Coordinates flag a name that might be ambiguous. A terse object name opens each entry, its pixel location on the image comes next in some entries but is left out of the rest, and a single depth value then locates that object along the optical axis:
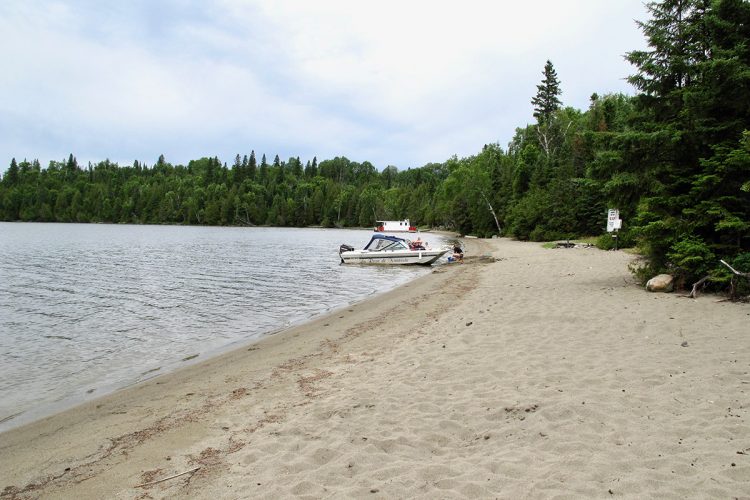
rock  13.23
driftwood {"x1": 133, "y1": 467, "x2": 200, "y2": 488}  4.61
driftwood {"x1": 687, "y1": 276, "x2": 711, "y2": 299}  12.05
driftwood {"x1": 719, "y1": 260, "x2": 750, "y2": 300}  11.14
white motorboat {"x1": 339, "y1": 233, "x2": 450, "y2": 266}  31.89
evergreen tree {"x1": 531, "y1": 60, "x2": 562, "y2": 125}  72.31
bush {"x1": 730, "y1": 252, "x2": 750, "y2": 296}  11.24
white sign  27.95
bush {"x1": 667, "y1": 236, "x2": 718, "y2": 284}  12.23
